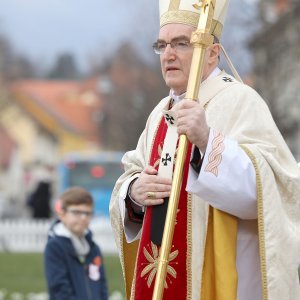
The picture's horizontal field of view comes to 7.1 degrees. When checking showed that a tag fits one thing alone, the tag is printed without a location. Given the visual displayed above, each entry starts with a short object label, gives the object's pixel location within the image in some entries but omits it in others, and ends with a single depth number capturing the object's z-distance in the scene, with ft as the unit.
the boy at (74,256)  57.15
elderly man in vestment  34.30
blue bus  232.16
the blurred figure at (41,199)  171.74
